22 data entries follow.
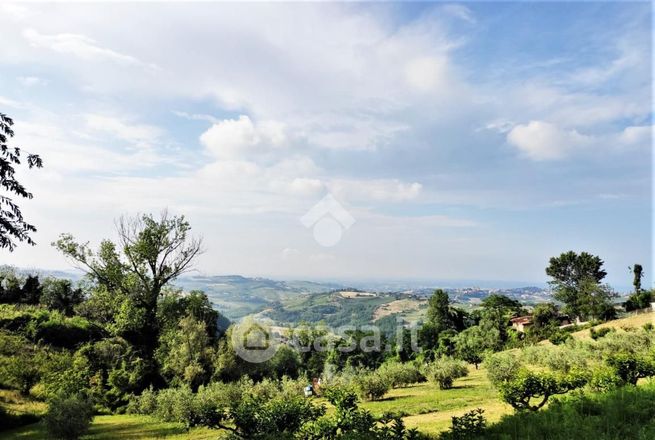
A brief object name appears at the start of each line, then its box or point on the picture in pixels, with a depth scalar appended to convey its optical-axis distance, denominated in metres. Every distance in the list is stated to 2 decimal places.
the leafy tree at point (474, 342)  42.88
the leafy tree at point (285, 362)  35.20
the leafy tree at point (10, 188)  13.95
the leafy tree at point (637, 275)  54.87
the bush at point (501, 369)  17.92
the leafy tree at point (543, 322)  42.15
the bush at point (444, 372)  24.34
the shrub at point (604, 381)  12.62
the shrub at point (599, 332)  31.38
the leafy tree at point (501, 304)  65.53
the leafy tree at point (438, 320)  63.19
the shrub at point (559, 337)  34.00
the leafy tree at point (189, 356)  24.86
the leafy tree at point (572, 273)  66.00
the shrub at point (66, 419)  13.45
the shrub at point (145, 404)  21.25
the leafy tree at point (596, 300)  45.03
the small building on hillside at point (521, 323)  51.93
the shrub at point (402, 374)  28.35
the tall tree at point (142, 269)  27.67
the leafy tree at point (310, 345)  49.66
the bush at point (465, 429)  8.31
